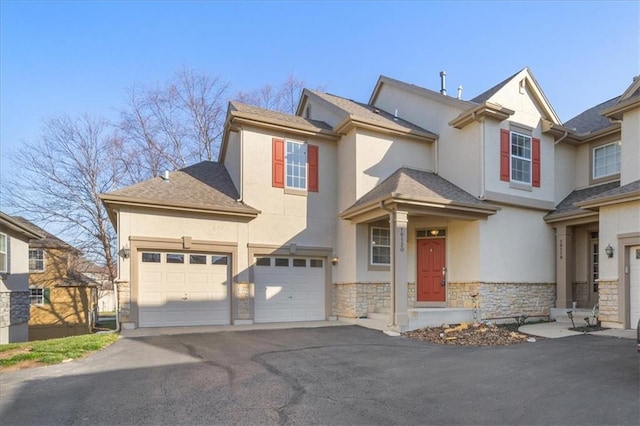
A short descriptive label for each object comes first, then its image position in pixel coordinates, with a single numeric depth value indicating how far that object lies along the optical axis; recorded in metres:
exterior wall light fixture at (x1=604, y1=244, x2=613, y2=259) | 10.44
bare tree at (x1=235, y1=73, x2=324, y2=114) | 26.14
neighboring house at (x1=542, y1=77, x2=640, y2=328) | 10.05
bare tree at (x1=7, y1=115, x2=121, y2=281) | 20.83
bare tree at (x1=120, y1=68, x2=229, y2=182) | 22.52
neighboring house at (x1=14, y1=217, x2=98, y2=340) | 21.11
